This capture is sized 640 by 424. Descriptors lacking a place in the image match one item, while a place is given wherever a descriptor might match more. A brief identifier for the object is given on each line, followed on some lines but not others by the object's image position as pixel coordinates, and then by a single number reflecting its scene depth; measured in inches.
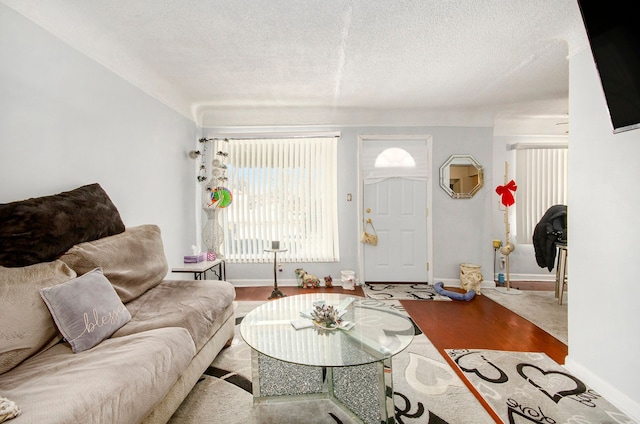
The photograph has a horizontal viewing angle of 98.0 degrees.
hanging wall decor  145.2
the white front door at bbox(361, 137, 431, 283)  159.3
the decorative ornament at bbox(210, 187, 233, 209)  143.9
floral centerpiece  65.6
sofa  40.4
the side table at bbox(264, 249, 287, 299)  136.9
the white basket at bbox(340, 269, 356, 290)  151.0
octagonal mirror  155.7
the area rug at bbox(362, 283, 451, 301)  137.6
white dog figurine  153.3
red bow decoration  149.0
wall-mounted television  49.2
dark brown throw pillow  54.1
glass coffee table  52.5
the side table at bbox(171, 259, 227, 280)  114.8
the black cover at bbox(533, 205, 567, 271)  128.1
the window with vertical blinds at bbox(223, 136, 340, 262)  157.1
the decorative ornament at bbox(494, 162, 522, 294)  147.0
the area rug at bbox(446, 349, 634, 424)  60.2
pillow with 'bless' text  52.2
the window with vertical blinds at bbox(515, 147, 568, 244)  166.4
